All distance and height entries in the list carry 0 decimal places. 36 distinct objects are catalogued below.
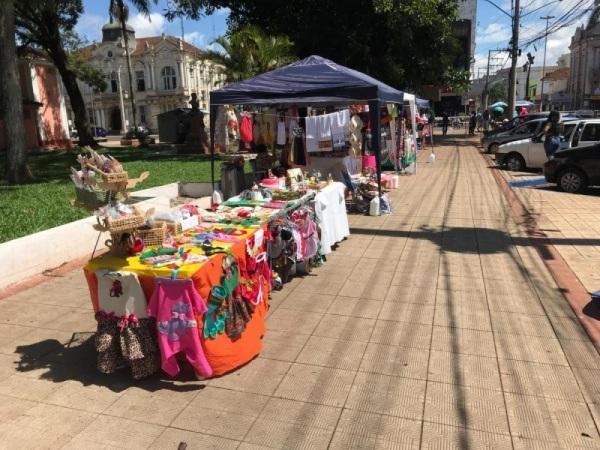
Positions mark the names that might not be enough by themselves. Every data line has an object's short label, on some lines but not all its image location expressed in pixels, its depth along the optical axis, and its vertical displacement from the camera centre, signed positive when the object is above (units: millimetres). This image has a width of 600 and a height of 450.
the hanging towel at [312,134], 10969 -197
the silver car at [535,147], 13664 -927
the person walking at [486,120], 41269 -72
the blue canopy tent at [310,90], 8727 +620
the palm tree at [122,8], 22781 +5551
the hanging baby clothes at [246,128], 13234 -26
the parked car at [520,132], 18634 -555
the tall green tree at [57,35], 22225 +4593
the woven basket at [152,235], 4410 -913
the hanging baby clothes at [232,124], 13875 +96
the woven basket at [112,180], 4141 -401
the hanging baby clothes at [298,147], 11195 -479
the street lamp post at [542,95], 70250 +3359
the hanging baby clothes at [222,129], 14375 -36
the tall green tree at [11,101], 11555 +792
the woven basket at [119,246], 4211 -957
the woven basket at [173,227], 4801 -925
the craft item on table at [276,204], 6225 -970
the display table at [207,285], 3959 -1231
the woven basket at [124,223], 3986 -734
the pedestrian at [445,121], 35875 -39
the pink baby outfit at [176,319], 3898 -1459
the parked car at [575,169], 11871 -1264
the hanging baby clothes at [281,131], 11688 -130
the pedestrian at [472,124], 37531 -330
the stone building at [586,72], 57031 +5261
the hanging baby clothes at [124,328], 3986 -1561
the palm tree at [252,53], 20828 +3066
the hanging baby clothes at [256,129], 12680 -59
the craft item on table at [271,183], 7488 -855
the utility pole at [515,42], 27859 +4187
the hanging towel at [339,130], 11000 -127
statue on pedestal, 23000 -154
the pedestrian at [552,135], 14164 -510
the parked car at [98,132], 56441 -15
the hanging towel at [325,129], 10945 -99
